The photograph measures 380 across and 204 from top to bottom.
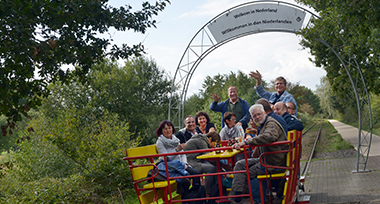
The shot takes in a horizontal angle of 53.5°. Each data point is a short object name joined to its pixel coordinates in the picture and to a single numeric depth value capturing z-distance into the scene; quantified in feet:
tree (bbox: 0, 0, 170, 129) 18.02
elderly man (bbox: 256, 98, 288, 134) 18.11
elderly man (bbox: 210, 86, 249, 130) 27.32
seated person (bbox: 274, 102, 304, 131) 21.15
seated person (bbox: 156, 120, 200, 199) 19.84
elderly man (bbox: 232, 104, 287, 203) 16.49
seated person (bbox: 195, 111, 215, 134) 25.22
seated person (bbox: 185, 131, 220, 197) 20.54
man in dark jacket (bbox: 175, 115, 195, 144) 24.44
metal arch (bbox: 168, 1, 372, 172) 41.24
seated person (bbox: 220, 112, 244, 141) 25.40
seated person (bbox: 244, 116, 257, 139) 17.82
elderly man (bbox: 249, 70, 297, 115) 25.36
